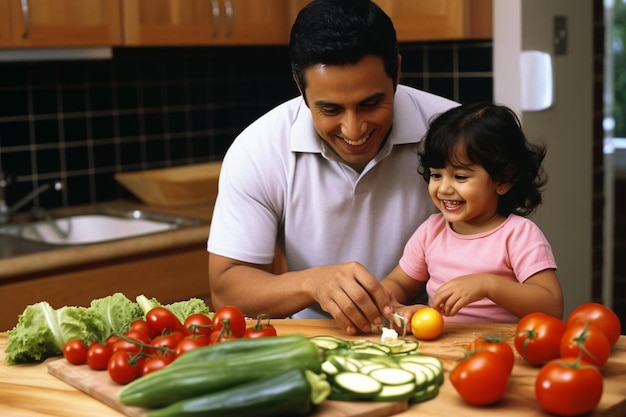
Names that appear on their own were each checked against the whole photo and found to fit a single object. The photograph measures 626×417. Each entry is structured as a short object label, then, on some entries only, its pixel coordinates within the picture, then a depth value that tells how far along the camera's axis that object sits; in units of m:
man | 2.43
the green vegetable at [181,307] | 2.24
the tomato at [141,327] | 2.11
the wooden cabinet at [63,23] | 3.10
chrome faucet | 3.34
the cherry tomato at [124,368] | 1.99
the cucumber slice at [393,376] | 1.93
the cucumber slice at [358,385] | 1.91
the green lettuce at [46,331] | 2.13
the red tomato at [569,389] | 1.86
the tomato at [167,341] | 2.04
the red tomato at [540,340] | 2.02
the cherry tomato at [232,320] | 2.10
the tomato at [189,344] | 2.00
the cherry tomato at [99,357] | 2.06
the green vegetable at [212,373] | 1.87
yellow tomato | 2.17
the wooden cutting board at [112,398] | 1.89
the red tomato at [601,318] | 2.10
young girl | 2.29
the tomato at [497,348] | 1.97
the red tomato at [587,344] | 1.98
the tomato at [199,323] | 2.09
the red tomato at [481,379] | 1.90
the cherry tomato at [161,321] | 2.14
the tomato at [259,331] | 2.07
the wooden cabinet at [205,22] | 3.32
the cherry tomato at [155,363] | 1.97
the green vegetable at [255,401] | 1.84
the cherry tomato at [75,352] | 2.09
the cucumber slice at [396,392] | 1.91
